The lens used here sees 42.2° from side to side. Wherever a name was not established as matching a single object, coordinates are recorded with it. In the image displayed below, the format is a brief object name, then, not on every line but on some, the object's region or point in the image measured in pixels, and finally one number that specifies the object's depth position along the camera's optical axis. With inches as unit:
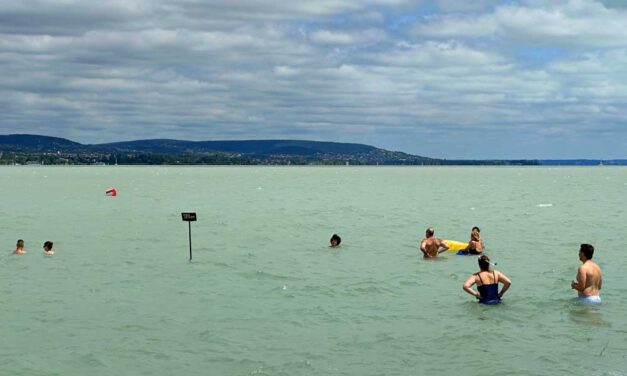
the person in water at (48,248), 1312.7
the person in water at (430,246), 1256.8
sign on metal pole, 1093.8
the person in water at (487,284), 848.2
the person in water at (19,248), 1305.4
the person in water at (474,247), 1295.5
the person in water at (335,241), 1417.3
